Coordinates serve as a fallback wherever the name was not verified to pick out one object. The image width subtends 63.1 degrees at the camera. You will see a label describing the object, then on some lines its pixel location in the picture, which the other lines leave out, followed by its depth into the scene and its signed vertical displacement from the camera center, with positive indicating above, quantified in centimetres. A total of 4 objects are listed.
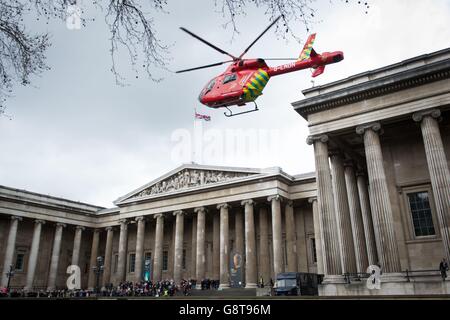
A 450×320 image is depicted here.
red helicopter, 1069 +601
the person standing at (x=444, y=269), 1878 +68
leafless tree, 742 +519
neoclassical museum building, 2206 +698
